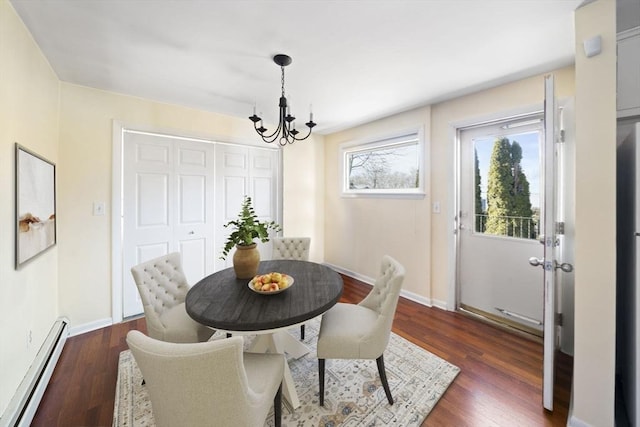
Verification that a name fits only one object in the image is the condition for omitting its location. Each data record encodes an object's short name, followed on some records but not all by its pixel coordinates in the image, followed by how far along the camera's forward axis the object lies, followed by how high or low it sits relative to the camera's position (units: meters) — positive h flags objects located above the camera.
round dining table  1.33 -0.54
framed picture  1.58 +0.05
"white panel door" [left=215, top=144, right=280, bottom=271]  3.46 +0.41
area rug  1.53 -1.22
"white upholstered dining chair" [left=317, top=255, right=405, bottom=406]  1.59 -0.78
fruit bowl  1.61 -0.47
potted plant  1.92 -0.25
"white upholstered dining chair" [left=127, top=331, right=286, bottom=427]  0.90 -0.62
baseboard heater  1.43 -1.12
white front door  2.41 -0.08
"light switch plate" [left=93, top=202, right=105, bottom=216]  2.58 +0.03
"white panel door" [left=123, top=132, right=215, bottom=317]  2.82 +0.10
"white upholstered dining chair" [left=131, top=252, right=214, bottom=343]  1.66 -0.65
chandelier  1.97 +0.85
